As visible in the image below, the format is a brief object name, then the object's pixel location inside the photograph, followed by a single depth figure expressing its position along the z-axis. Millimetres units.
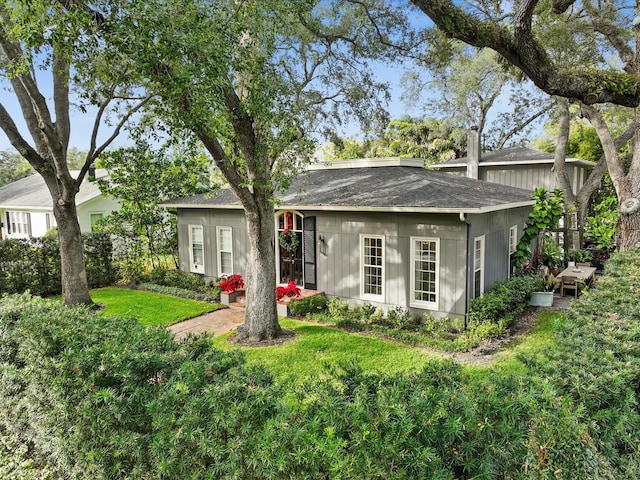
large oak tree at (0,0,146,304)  5789
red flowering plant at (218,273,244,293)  12000
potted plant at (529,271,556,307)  10766
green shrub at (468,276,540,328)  8836
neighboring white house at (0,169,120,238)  21781
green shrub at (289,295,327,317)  10367
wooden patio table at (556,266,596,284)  11743
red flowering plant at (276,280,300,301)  10602
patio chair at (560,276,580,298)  11594
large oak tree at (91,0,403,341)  5551
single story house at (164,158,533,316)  9156
